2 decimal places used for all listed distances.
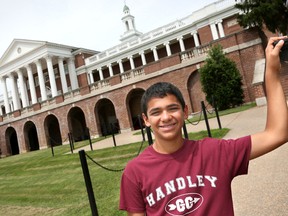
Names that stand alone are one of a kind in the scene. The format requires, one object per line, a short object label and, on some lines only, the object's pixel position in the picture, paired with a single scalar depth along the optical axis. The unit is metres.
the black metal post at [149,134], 6.20
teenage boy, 1.65
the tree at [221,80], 17.22
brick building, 19.73
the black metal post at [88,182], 3.99
